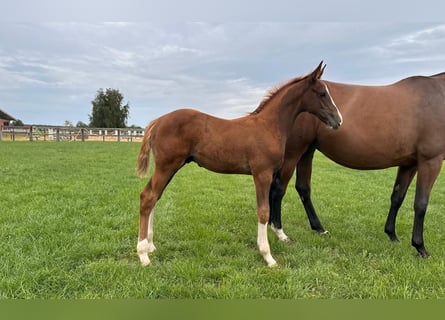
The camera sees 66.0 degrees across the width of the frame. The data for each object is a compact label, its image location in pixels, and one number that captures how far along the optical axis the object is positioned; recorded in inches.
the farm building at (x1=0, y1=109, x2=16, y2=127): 1649.9
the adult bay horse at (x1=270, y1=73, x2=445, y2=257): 148.3
